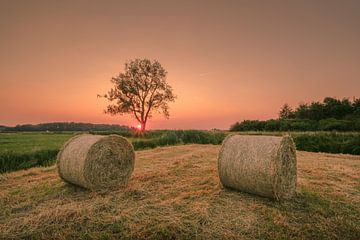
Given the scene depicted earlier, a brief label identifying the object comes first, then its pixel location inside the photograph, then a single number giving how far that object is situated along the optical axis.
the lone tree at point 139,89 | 34.81
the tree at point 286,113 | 34.56
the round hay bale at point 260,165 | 5.31
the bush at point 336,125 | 21.21
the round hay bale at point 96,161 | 6.26
